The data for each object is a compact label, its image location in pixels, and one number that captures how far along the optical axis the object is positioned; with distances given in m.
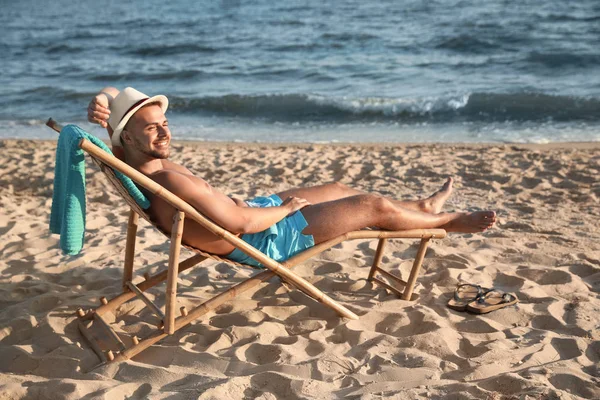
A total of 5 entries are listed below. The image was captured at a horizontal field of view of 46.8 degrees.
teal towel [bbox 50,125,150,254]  3.09
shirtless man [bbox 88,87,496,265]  3.22
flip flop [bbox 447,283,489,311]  3.65
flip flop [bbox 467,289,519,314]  3.57
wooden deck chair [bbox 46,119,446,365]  3.02
